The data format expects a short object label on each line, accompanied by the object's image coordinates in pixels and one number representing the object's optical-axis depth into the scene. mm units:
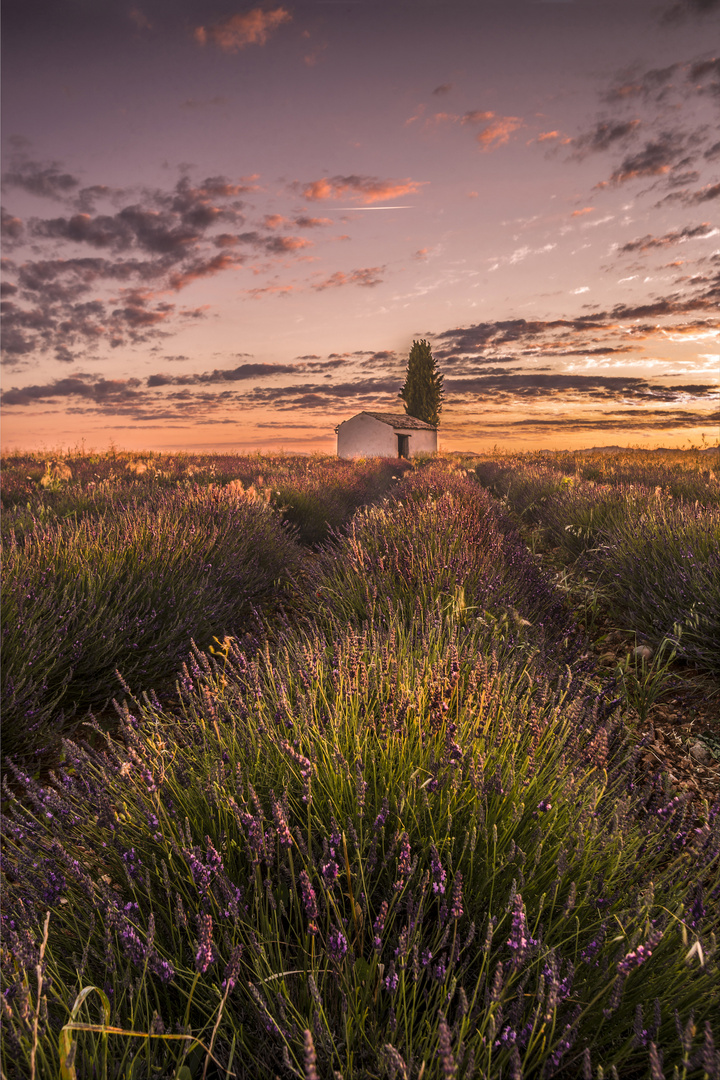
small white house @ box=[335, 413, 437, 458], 33750
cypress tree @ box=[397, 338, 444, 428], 43094
